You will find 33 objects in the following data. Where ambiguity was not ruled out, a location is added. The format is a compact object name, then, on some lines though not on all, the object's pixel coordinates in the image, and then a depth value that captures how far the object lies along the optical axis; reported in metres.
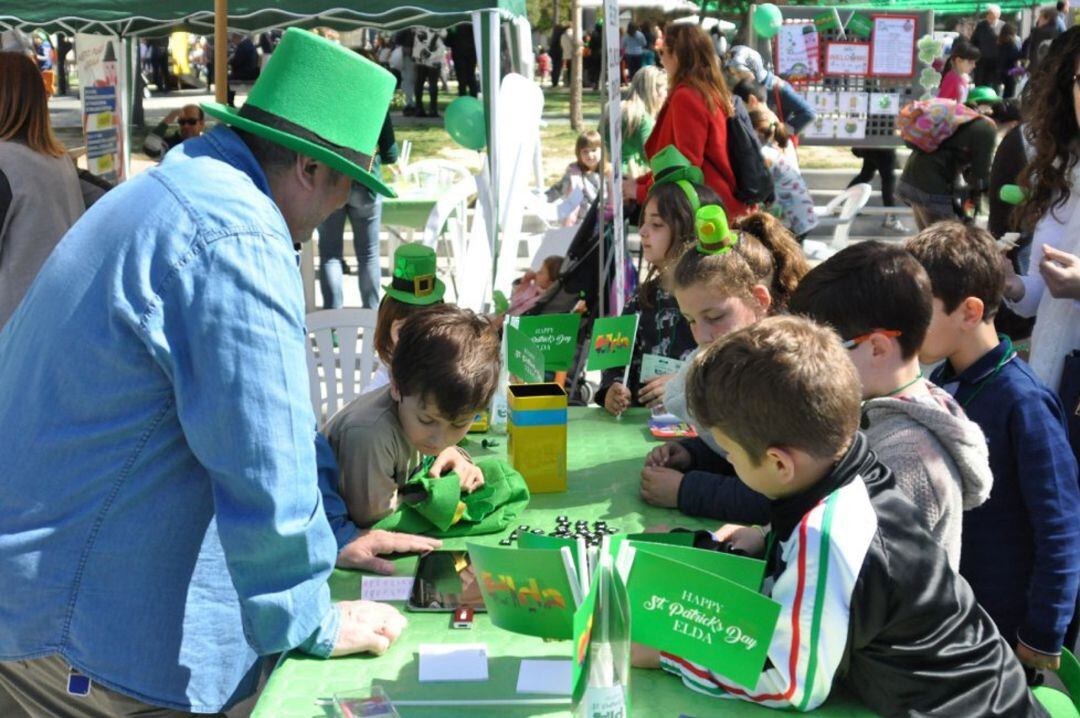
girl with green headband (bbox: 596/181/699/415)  3.53
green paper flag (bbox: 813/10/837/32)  12.10
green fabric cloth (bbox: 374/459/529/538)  2.51
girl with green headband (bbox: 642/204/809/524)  2.65
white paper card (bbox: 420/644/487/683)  1.94
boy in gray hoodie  2.06
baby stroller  5.26
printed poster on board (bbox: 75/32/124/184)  7.50
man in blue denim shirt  1.67
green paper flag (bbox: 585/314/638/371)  3.30
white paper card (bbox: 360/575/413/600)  2.24
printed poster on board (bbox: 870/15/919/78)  12.26
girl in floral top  7.34
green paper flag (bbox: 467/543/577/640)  1.78
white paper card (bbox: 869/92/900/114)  12.34
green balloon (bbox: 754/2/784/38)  11.60
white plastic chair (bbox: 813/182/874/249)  9.34
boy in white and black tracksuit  1.69
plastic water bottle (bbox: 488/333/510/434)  3.35
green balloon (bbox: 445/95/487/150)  8.17
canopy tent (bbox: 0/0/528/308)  6.35
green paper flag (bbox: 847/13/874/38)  12.25
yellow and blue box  2.84
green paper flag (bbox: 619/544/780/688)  1.62
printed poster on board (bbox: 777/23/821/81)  12.29
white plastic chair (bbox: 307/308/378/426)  4.30
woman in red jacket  5.93
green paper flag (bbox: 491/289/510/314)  4.66
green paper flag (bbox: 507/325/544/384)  3.14
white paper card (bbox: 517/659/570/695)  1.90
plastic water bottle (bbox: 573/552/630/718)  1.66
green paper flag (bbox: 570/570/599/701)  1.57
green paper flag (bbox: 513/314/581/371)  3.21
